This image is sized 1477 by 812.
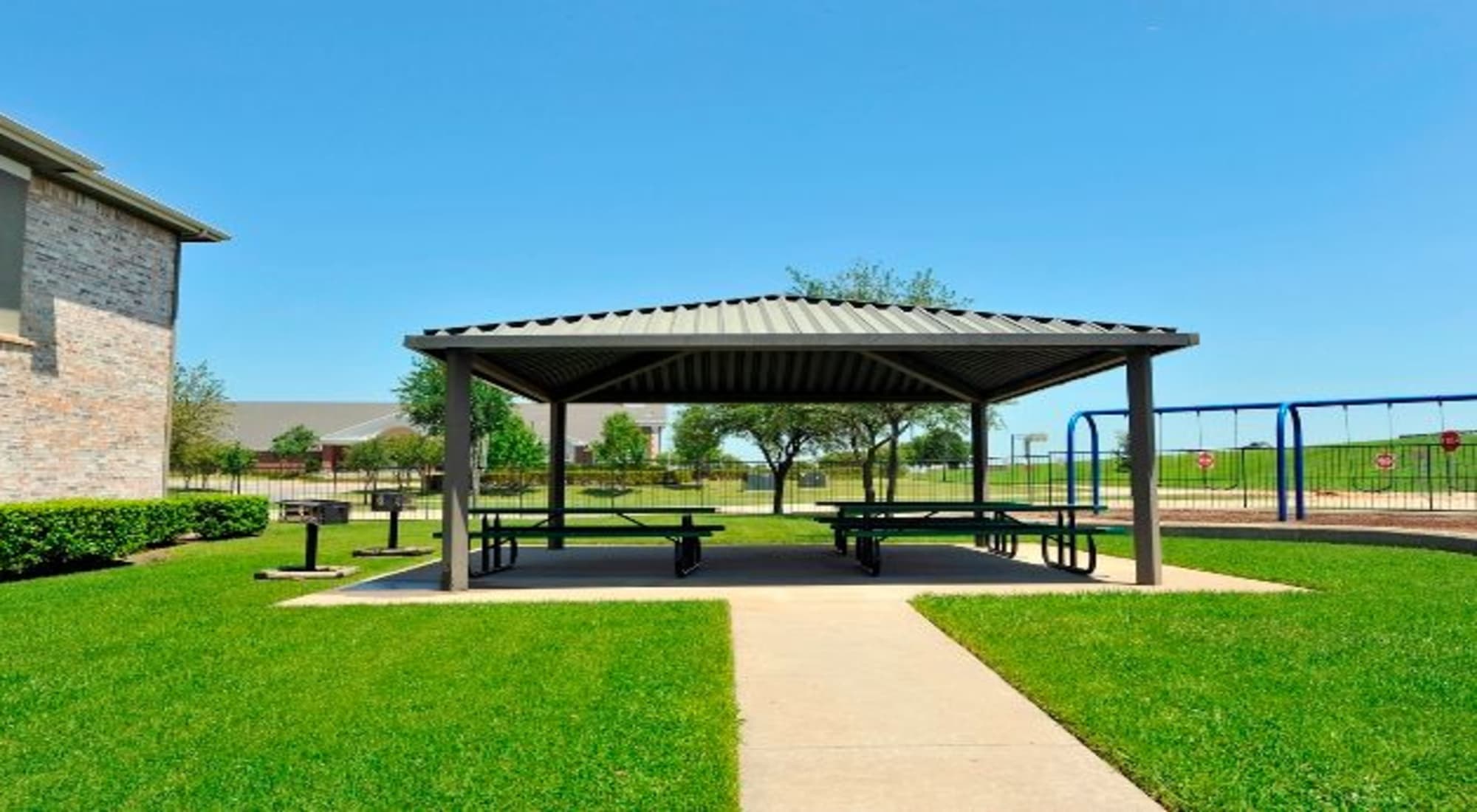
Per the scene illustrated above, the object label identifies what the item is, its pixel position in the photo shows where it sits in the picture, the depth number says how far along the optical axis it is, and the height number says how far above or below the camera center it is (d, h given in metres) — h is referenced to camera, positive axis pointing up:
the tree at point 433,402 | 47.50 +3.34
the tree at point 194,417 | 35.38 +1.90
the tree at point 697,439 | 35.72 +1.09
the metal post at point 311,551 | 10.66 -1.08
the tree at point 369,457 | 51.53 +0.32
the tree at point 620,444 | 56.78 +1.15
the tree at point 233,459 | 41.59 +0.16
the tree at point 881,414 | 25.72 +1.42
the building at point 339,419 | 75.44 +3.85
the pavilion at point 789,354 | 8.83 +1.27
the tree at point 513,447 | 49.34 +0.89
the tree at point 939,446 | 32.12 +0.75
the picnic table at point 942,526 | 10.02 -0.74
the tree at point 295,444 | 62.75 +1.29
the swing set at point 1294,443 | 16.30 +0.37
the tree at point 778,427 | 27.16 +1.13
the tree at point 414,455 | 49.34 +0.43
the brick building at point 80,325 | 14.15 +2.46
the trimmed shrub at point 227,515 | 16.38 -1.02
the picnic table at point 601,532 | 10.01 -0.80
